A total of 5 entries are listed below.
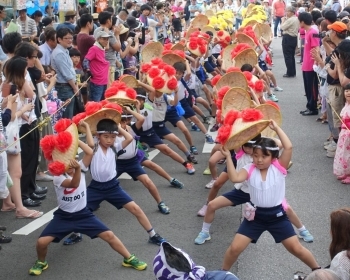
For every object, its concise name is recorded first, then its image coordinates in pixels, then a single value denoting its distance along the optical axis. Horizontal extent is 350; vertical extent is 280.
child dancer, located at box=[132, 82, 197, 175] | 8.02
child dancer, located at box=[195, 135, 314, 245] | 5.96
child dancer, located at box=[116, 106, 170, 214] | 6.93
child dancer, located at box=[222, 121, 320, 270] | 5.05
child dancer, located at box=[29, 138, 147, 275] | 5.45
